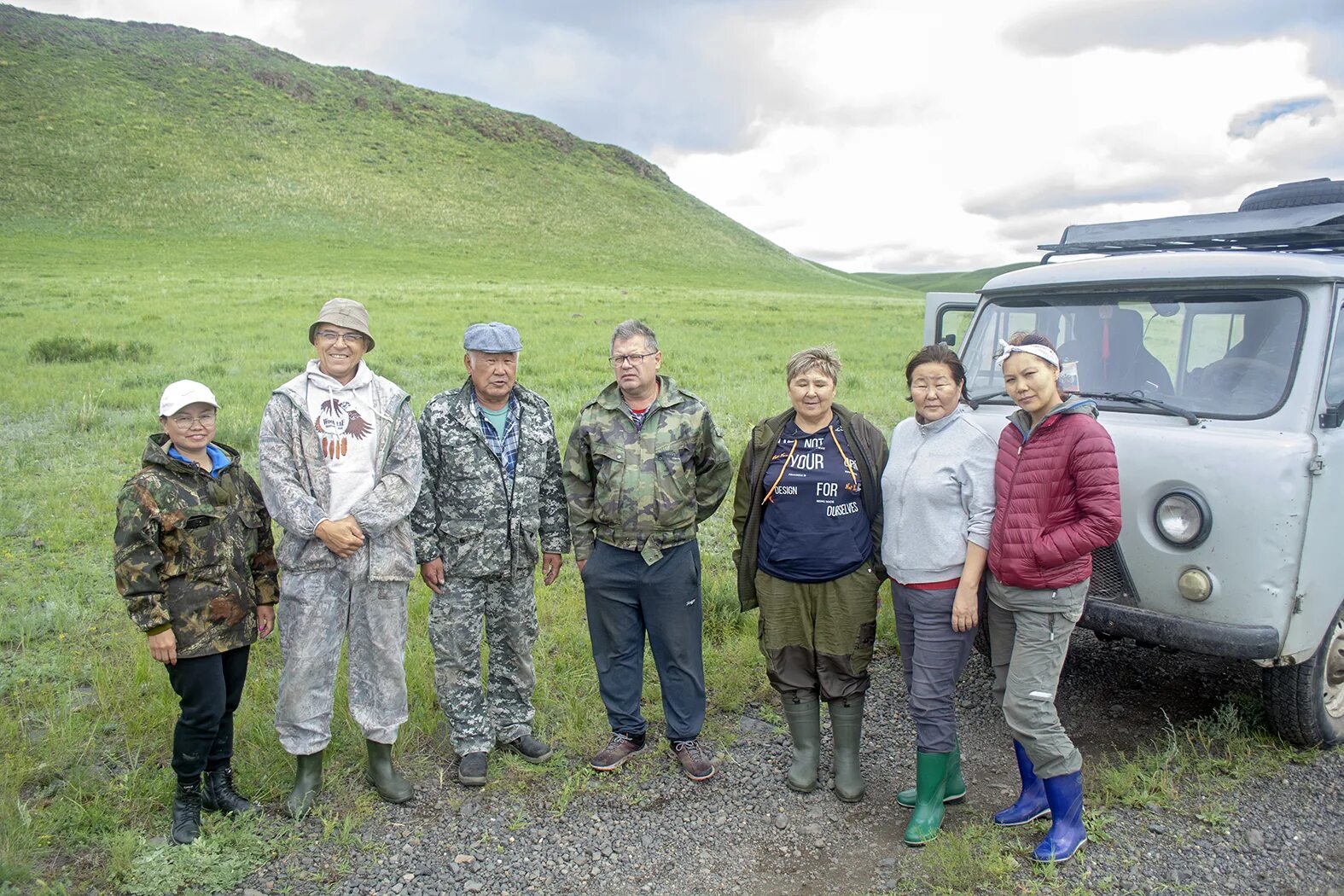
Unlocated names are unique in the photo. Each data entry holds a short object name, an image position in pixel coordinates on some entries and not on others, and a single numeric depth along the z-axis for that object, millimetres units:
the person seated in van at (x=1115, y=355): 4578
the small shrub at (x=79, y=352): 13828
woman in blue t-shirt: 3906
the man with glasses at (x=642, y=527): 4121
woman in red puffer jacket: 3404
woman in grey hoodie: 3645
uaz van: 3727
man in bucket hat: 3715
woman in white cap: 3375
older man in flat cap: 4148
